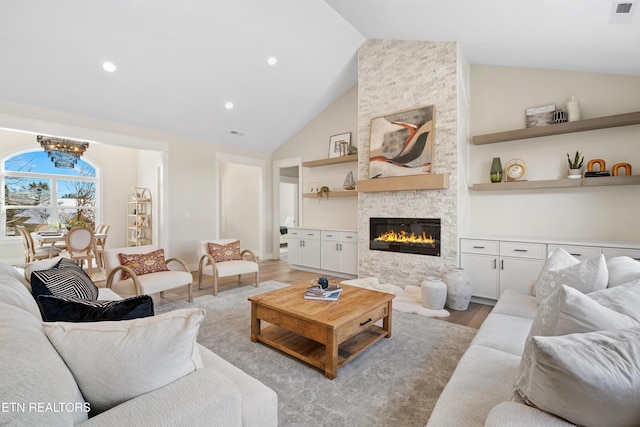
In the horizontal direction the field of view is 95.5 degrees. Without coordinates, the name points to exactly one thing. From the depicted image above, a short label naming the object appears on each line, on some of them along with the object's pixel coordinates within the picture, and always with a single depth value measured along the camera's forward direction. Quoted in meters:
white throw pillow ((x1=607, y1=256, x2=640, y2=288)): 1.57
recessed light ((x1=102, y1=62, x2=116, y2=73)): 3.75
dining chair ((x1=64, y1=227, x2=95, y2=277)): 4.93
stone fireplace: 4.01
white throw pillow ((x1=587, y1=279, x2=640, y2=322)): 1.12
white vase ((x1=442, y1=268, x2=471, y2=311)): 3.58
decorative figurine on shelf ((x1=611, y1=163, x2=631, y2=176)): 3.37
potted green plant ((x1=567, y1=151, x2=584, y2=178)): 3.57
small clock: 4.00
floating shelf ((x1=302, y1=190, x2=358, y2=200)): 5.51
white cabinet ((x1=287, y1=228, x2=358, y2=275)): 5.20
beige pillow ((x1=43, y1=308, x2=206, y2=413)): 0.92
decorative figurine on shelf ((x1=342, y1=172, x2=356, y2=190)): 5.62
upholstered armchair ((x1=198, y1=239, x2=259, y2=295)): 4.13
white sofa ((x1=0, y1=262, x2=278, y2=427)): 0.65
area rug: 1.77
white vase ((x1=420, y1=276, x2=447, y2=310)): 3.50
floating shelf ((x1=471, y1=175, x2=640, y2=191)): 3.27
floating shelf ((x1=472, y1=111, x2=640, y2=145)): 3.28
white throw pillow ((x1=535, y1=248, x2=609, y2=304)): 1.66
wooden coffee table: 2.15
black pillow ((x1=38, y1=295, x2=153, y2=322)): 1.25
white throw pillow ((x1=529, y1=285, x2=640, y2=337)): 0.99
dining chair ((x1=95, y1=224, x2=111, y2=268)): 5.76
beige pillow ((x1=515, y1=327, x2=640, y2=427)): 0.76
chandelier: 4.93
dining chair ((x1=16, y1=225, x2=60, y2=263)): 5.09
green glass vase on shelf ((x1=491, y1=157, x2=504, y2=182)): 4.07
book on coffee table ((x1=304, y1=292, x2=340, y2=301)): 2.61
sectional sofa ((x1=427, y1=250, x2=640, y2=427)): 0.78
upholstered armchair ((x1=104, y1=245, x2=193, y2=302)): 3.30
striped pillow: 1.68
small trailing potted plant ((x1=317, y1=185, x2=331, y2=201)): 5.89
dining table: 5.15
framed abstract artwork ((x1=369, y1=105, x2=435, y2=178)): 4.15
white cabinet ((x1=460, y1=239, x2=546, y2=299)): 3.53
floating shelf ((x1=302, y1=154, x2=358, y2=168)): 5.52
